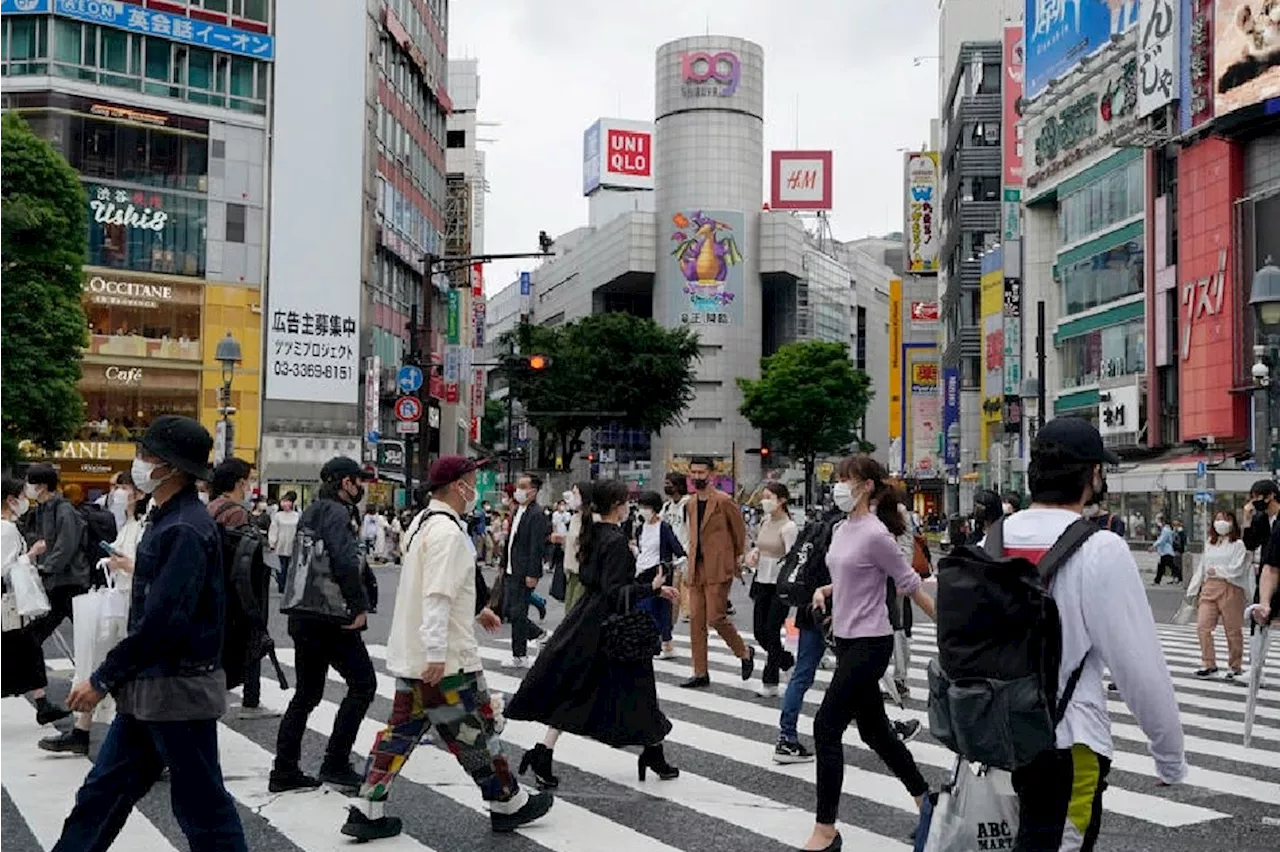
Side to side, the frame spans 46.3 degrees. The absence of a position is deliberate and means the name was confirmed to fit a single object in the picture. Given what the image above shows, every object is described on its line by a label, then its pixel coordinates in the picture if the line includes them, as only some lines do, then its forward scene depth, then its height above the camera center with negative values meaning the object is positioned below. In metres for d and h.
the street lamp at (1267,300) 17.48 +2.02
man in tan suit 12.20 -0.80
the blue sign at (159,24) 44.19 +13.34
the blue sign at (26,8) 44.03 +13.25
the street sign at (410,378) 22.64 +1.28
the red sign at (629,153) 123.62 +25.88
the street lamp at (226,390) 28.08 +1.38
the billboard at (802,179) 119.50 +23.09
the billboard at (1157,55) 42.28 +11.99
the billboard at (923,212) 75.62 +13.28
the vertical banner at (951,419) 68.25 +2.28
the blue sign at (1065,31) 48.38 +14.82
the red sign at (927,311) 82.06 +8.62
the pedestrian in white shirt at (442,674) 6.47 -0.92
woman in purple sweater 6.27 -0.73
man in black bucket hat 4.80 -0.72
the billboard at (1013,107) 57.75 +14.20
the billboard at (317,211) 48.97 +8.31
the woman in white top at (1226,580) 13.05 -0.96
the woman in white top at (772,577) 11.66 -0.92
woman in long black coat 7.52 -1.12
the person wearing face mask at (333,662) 7.59 -1.04
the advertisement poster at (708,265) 99.19 +13.32
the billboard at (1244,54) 37.66 +10.72
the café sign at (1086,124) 46.66 +11.57
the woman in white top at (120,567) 8.14 -0.58
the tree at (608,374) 67.62 +4.17
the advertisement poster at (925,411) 78.88 +3.06
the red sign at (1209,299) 39.62 +4.69
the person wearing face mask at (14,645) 9.06 -1.15
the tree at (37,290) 31.89 +3.61
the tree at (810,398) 78.62 +3.59
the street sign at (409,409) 21.81 +0.78
